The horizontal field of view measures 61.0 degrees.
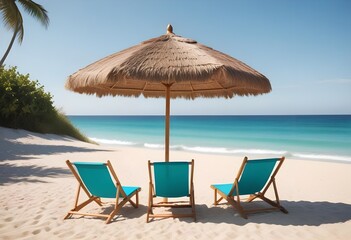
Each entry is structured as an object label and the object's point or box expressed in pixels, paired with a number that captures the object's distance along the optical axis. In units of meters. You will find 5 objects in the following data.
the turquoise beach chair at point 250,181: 3.50
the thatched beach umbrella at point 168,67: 3.18
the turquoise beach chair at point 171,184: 3.40
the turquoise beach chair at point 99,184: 3.30
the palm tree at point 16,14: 12.67
